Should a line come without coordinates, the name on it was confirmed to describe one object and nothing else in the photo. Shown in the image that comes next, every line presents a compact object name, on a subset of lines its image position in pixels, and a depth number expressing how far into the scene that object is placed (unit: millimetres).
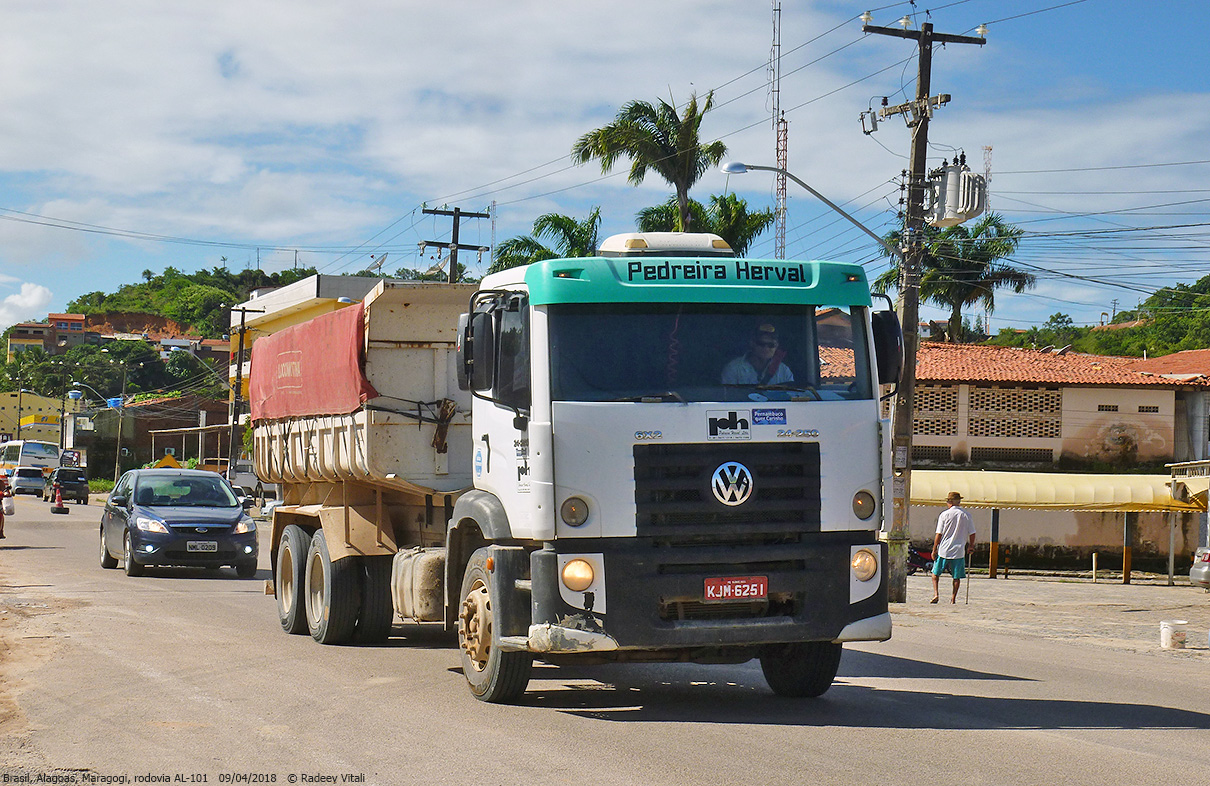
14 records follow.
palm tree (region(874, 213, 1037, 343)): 46438
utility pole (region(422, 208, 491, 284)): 43719
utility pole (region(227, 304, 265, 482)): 47375
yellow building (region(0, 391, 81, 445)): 138988
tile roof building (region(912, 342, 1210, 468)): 39625
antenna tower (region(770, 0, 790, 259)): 47184
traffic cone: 45438
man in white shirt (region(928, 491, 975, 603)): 19109
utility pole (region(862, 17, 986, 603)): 20906
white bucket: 14742
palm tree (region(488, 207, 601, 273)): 34219
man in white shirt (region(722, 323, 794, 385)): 8023
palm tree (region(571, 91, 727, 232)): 32375
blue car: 18688
